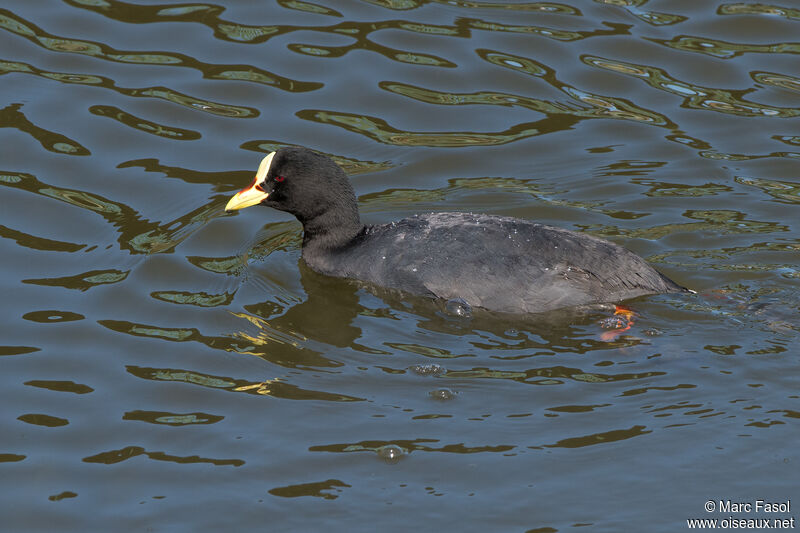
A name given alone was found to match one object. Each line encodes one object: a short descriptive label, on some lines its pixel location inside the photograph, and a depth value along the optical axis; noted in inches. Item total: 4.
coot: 586.6
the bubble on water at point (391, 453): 470.9
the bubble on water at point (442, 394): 515.5
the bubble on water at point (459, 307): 595.2
